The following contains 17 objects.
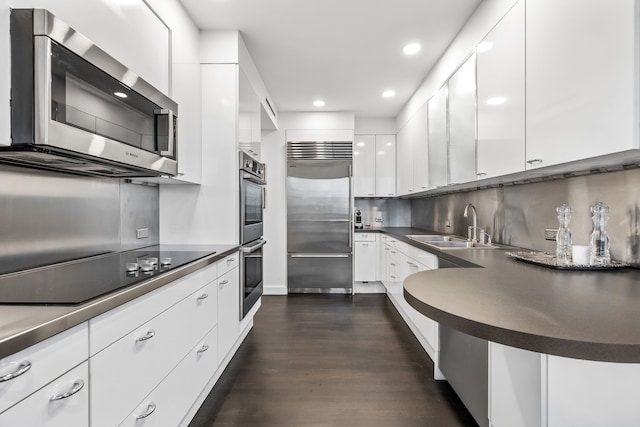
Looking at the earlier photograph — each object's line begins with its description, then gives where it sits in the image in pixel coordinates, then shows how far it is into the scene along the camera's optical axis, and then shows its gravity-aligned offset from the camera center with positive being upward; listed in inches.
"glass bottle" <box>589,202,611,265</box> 56.3 -4.3
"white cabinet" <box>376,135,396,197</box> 191.5 +29.3
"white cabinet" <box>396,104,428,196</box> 138.3 +28.9
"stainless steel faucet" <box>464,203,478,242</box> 107.2 -5.4
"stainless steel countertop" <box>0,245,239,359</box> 26.4 -10.2
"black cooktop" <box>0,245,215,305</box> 37.0 -9.8
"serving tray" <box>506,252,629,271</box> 54.4 -8.9
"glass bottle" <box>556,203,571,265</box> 60.9 -4.5
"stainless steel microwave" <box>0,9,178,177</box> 39.6 +16.2
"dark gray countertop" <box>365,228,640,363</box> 25.3 -9.8
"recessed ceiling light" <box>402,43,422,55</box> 109.0 +57.9
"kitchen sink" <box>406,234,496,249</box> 100.8 -10.0
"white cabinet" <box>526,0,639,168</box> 43.1 +21.5
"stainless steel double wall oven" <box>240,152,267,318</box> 100.6 -6.0
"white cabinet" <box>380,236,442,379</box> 90.5 -28.6
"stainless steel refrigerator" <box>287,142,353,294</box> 178.4 -7.6
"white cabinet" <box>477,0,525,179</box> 67.7 +27.5
